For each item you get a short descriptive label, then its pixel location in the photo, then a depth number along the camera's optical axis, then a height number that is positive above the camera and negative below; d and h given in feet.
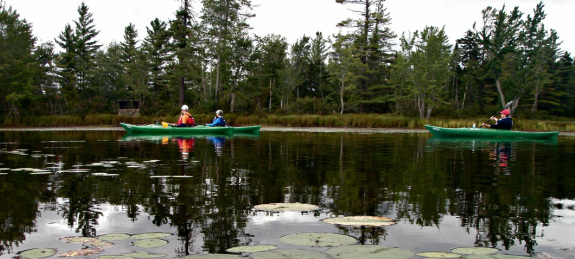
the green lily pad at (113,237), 12.28 -3.31
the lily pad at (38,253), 10.74 -3.34
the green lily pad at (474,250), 11.05 -3.08
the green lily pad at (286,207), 16.02 -3.09
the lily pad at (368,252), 10.46 -3.07
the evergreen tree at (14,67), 107.14 +11.64
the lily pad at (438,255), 10.63 -3.08
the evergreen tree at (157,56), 143.54 +19.79
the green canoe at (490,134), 67.05 -1.03
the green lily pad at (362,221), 13.76 -3.04
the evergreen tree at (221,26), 115.55 +24.30
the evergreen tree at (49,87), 130.23 +8.93
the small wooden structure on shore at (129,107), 129.90 +3.07
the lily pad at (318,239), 11.65 -3.11
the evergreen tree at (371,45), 143.23 +26.33
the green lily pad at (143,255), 10.59 -3.25
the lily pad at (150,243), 11.64 -3.28
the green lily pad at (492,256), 10.58 -3.06
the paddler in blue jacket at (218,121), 71.06 -0.26
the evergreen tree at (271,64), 143.43 +18.99
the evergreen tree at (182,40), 122.11 +21.87
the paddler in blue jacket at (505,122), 67.15 +0.73
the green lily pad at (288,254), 10.44 -3.13
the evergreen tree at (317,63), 179.11 +23.72
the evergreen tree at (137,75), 134.92 +12.82
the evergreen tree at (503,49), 155.84 +27.44
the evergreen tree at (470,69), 169.54 +22.21
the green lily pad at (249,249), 11.12 -3.20
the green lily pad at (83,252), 10.86 -3.32
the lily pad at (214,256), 10.50 -3.20
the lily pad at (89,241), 11.75 -3.34
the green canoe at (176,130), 69.77 -1.80
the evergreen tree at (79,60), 152.87 +20.16
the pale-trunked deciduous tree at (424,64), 118.62 +16.21
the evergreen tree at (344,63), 130.76 +17.47
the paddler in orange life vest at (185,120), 70.03 -0.24
